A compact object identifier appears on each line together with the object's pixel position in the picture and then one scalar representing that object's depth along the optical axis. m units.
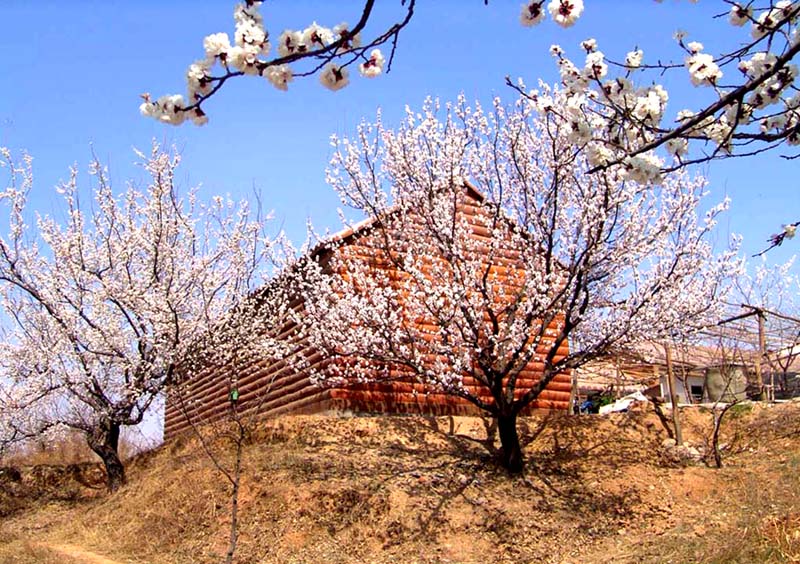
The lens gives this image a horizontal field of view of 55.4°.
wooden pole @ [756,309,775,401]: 15.22
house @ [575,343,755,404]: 15.74
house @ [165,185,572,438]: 14.73
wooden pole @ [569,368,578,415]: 16.33
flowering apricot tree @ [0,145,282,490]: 16.25
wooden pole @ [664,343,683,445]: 13.30
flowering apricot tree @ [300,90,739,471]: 12.95
